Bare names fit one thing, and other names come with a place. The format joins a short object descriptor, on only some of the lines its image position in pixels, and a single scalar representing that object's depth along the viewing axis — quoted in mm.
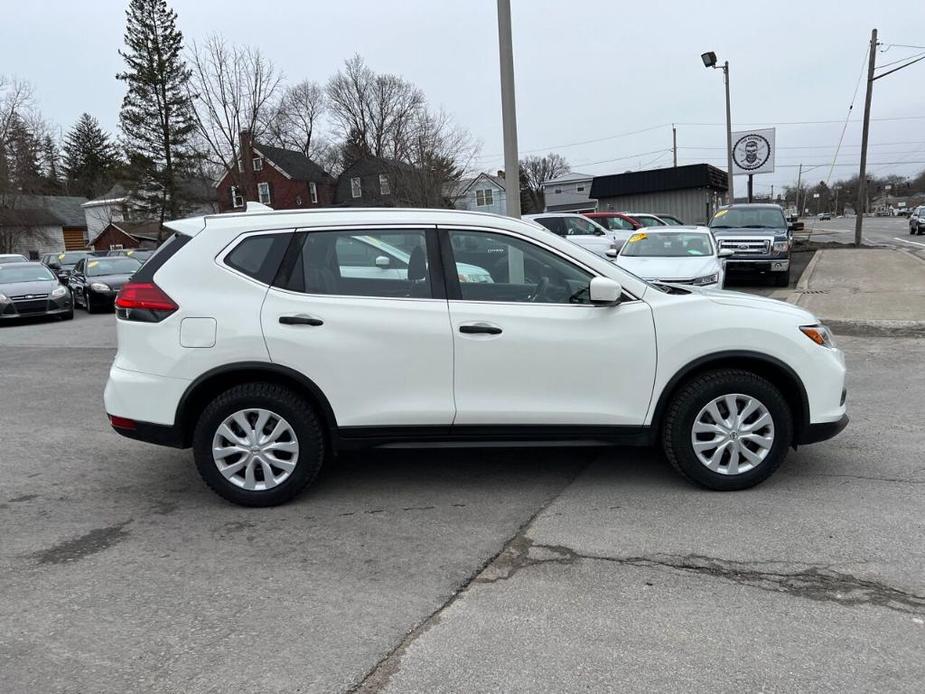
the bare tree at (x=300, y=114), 54378
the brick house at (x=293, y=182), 56281
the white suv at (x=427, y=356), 4258
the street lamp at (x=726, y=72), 26094
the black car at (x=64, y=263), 24158
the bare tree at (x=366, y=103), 59125
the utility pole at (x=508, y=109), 9769
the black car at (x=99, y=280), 17500
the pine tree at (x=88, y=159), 81312
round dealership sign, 31431
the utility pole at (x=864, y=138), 25620
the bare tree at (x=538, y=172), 81312
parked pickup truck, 14812
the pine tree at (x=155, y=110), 43875
